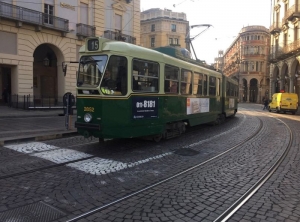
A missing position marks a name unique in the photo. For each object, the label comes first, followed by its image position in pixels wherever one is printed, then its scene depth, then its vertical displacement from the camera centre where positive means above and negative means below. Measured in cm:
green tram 722 +25
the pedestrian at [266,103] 3765 -18
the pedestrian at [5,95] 2240 +24
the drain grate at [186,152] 781 -153
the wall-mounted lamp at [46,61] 2503 +347
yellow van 2902 -10
